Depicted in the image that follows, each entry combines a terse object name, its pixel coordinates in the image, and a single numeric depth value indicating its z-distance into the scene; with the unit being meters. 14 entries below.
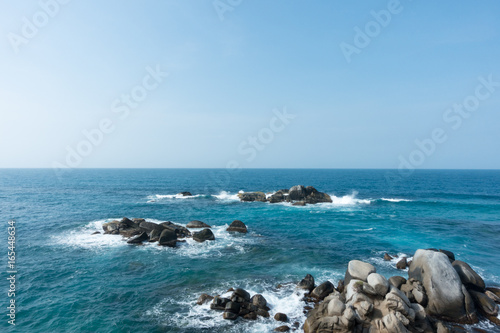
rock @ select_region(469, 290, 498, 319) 18.19
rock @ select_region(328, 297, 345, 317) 16.62
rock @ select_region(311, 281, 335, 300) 20.55
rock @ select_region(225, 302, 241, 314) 18.44
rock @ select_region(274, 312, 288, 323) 17.83
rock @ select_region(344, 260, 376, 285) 20.42
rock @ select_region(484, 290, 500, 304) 19.73
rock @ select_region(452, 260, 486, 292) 20.16
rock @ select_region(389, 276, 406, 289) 20.28
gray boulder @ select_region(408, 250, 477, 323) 17.94
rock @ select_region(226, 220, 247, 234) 39.78
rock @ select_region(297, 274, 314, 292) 21.80
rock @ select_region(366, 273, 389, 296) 17.77
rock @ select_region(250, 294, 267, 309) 19.08
